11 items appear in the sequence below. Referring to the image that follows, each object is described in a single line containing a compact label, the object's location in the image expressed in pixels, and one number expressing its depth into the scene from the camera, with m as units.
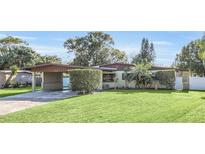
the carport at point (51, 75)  11.85
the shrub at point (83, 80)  10.73
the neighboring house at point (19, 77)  16.75
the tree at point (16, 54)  21.45
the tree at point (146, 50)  26.50
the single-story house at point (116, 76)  14.56
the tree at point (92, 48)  22.32
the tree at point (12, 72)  17.18
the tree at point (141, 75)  13.88
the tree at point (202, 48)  12.92
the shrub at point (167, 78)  13.40
